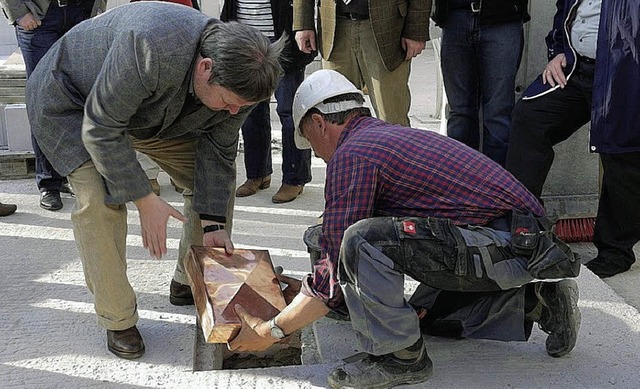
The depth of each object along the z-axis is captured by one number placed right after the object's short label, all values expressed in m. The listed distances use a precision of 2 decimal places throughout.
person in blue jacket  3.56
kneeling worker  2.48
